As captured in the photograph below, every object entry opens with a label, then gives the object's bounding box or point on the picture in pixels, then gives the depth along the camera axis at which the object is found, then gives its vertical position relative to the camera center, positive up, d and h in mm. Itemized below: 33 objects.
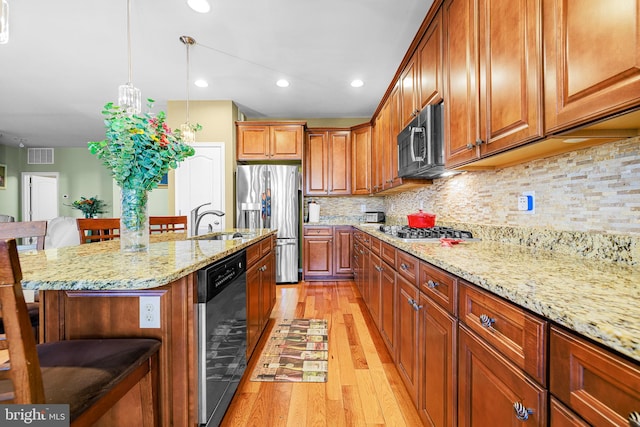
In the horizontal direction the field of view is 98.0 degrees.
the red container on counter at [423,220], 2277 -48
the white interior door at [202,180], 4152 +544
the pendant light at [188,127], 2648 +929
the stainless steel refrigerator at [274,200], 4082 +230
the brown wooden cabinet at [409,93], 2225 +1041
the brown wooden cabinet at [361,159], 4160 +859
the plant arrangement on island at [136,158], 1217 +272
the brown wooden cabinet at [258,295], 1803 -607
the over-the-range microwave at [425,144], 1884 +518
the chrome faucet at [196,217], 2000 -5
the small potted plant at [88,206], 6602 +280
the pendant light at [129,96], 2314 +1015
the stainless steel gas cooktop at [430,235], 1779 -139
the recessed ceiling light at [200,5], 2166 +1672
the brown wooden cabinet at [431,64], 1810 +1054
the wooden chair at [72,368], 545 -406
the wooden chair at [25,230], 1236 -58
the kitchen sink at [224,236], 2098 -165
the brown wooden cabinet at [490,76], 1057 +632
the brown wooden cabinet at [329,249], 4207 -515
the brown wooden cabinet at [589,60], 724 +449
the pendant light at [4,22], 1286 +918
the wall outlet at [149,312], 971 -334
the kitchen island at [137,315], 940 -343
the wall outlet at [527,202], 1462 +60
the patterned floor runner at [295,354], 1825 -1041
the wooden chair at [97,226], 1888 -61
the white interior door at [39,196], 6906 +547
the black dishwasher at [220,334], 1086 -549
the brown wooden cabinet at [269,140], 4277 +1161
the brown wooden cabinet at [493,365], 488 -382
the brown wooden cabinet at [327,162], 4477 +853
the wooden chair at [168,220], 2713 -38
